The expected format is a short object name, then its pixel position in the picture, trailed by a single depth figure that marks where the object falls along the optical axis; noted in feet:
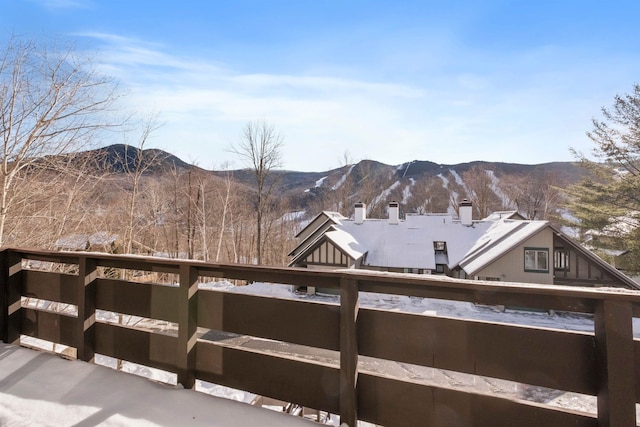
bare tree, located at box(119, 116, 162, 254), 33.91
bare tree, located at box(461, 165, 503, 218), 103.81
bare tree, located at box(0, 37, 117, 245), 17.75
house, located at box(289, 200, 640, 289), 45.19
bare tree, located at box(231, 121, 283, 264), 75.41
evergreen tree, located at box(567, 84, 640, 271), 49.32
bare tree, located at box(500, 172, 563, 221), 98.48
